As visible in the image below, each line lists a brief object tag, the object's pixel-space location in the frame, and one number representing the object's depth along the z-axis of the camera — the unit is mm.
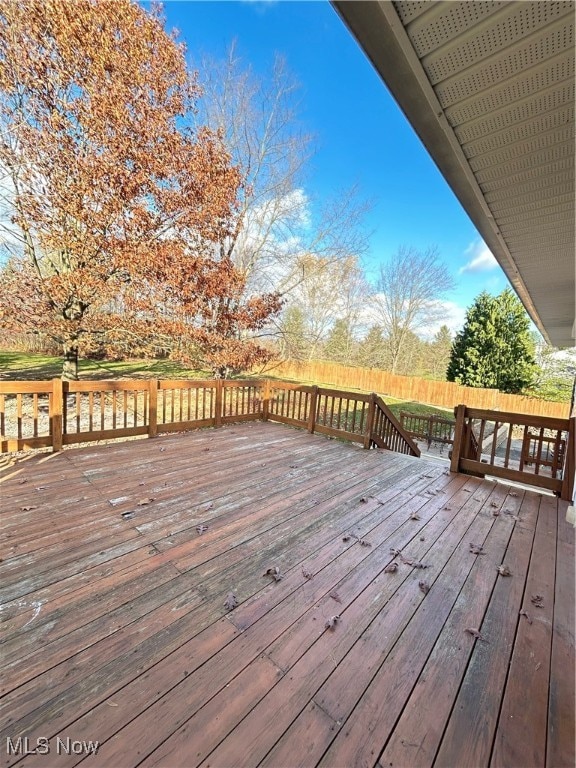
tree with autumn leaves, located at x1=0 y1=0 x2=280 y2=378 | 5688
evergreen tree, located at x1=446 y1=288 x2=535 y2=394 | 14953
